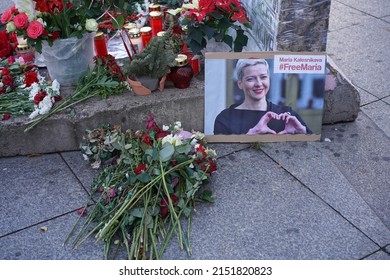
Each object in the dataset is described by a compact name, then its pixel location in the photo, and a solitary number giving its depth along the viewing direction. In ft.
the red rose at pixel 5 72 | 11.60
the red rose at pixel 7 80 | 11.32
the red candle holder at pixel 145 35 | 11.89
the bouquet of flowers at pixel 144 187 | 8.36
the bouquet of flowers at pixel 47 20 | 10.18
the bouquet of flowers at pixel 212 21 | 10.50
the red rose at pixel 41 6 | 10.37
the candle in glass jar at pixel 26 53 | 12.44
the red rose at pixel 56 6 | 10.46
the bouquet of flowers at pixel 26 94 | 10.57
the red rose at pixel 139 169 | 8.96
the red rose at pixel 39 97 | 10.58
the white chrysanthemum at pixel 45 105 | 10.49
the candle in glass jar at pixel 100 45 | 11.76
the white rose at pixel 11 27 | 10.37
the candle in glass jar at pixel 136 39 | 11.71
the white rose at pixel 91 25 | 10.64
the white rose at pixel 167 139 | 9.43
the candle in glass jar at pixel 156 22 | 12.25
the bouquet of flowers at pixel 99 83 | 10.85
